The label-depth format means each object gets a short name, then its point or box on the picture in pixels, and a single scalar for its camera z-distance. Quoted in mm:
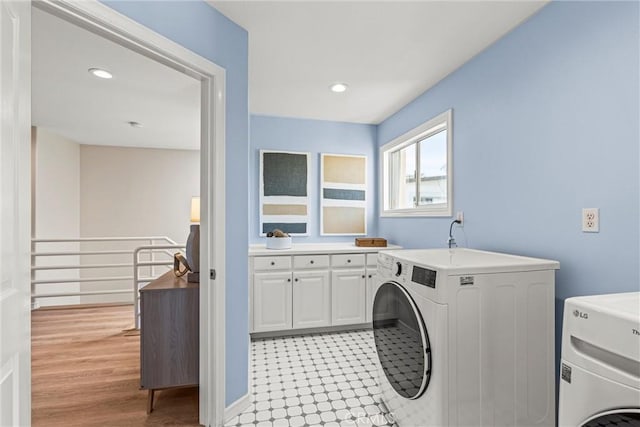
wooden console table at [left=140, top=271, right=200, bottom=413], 1771
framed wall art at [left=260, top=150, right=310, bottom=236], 3455
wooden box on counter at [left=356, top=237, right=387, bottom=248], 3316
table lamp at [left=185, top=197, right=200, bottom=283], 1954
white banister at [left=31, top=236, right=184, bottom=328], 3323
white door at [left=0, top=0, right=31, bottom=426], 757
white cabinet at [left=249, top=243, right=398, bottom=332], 2844
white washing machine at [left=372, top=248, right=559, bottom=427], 1352
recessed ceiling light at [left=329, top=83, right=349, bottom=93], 2695
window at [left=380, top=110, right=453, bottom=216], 2623
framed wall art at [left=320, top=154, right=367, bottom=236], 3635
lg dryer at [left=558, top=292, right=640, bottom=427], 755
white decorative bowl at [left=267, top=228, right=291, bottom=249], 3029
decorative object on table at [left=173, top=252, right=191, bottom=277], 2080
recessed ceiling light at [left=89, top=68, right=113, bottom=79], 2357
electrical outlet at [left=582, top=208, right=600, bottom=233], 1454
